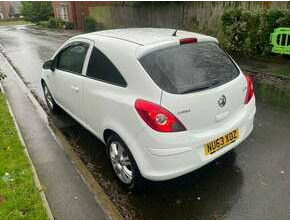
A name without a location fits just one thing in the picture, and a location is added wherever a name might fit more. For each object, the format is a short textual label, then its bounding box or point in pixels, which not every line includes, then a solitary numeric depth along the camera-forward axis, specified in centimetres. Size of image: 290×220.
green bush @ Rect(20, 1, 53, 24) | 4472
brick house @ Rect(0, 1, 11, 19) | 8336
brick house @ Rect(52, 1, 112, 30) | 2968
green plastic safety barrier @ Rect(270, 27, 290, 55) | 909
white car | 306
